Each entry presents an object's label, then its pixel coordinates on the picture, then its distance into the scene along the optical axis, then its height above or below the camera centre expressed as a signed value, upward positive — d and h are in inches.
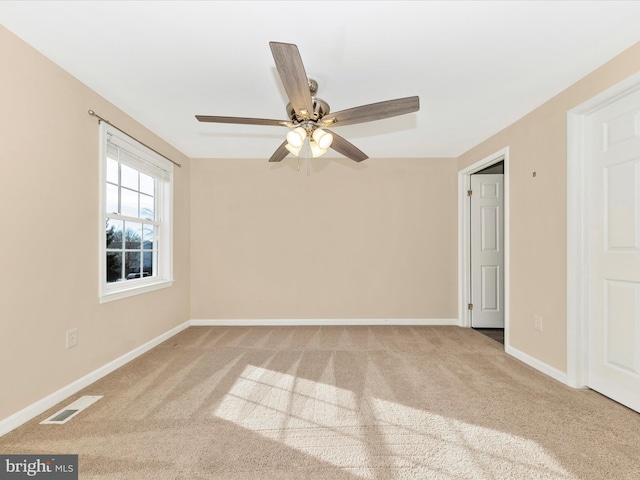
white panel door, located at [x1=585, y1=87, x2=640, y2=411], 79.0 -2.5
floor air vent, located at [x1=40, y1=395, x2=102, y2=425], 73.9 -44.3
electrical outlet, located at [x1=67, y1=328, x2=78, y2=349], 86.4 -28.3
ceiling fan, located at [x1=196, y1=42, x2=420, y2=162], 61.7 +31.2
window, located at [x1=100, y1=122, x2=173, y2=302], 104.3 +9.4
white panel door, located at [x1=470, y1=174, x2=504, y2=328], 161.0 -4.8
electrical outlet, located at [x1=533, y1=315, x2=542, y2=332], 106.5 -28.7
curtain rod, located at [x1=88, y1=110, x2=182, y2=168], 94.4 +39.5
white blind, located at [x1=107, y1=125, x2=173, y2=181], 106.4 +34.0
